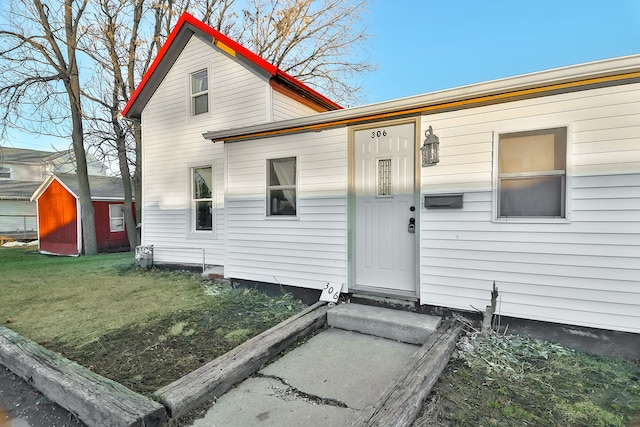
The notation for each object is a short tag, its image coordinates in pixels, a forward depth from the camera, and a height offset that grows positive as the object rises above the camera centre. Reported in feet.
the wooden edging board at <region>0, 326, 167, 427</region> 7.08 -4.61
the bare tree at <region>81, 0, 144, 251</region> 36.65 +15.71
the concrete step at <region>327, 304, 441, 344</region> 11.74 -4.57
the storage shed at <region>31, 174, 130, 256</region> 39.32 -1.86
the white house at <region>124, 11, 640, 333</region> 10.17 +0.13
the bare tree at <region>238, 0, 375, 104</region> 42.57 +22.12
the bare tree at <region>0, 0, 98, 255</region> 33.17 +14.03
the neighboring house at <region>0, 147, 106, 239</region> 57.67 +3.22
